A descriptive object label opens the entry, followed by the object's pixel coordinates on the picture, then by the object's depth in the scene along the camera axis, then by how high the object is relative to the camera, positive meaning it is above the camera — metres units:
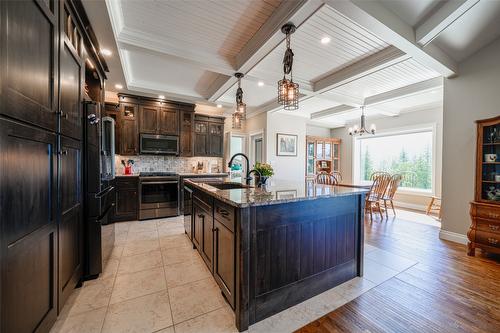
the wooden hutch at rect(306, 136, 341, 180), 6.62 +0.34
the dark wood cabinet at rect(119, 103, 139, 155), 4.46 +0.75
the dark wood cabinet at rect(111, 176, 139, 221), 4.15 -0.72
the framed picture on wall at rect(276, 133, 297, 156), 5.74 +0.58
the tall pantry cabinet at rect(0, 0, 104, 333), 0.98 +0.01
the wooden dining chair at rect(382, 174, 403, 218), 4.50 -0.47
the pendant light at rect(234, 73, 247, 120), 2.87 +0.80
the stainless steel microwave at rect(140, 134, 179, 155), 4.62 +0.45
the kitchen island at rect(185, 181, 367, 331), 1.48 -0.66
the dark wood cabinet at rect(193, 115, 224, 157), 5.41 +0.76
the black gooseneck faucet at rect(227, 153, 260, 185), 2.54 -0.19
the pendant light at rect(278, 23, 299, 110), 2.07 +0.84
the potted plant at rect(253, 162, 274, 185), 2.52 -0.10
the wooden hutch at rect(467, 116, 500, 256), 2.57 -0.30
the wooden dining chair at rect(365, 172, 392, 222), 4.45 -0.53
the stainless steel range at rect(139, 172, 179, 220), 4.29 -0.67
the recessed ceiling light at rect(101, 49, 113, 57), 2.65 +1.46
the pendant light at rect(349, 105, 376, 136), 4.72 +0.90
